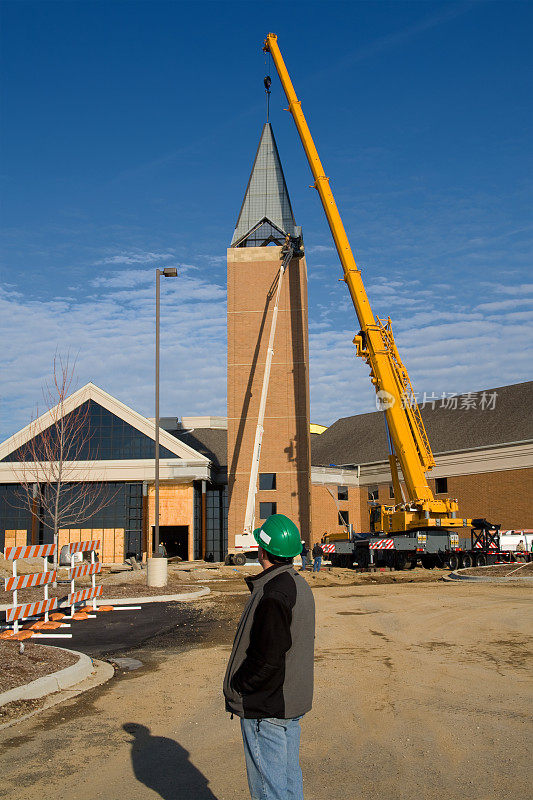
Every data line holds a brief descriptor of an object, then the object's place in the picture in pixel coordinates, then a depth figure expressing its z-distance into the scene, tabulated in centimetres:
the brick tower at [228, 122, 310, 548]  4400
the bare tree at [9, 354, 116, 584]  4400
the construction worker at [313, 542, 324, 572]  3157
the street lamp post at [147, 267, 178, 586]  2105
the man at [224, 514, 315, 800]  372
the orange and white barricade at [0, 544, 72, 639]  1218
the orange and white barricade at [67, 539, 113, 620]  1560
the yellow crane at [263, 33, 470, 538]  3066
